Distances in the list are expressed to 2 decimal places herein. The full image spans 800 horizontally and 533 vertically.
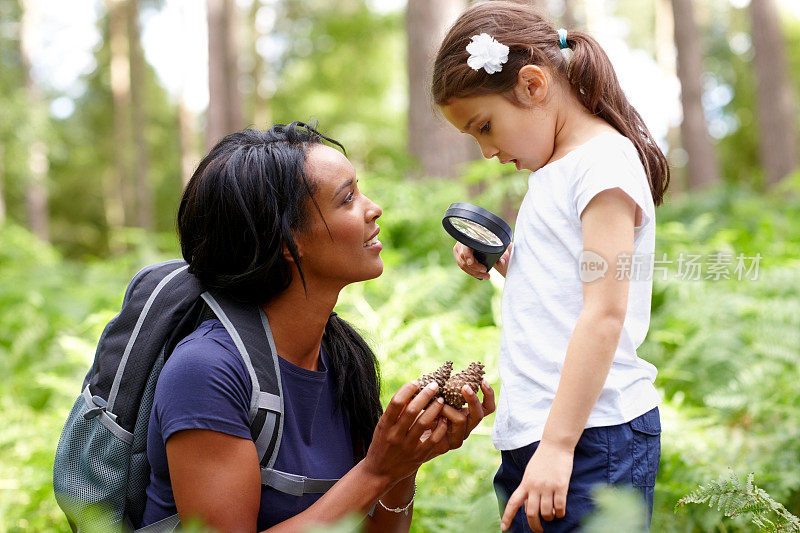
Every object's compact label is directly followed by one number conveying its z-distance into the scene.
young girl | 1.58
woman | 1.70
